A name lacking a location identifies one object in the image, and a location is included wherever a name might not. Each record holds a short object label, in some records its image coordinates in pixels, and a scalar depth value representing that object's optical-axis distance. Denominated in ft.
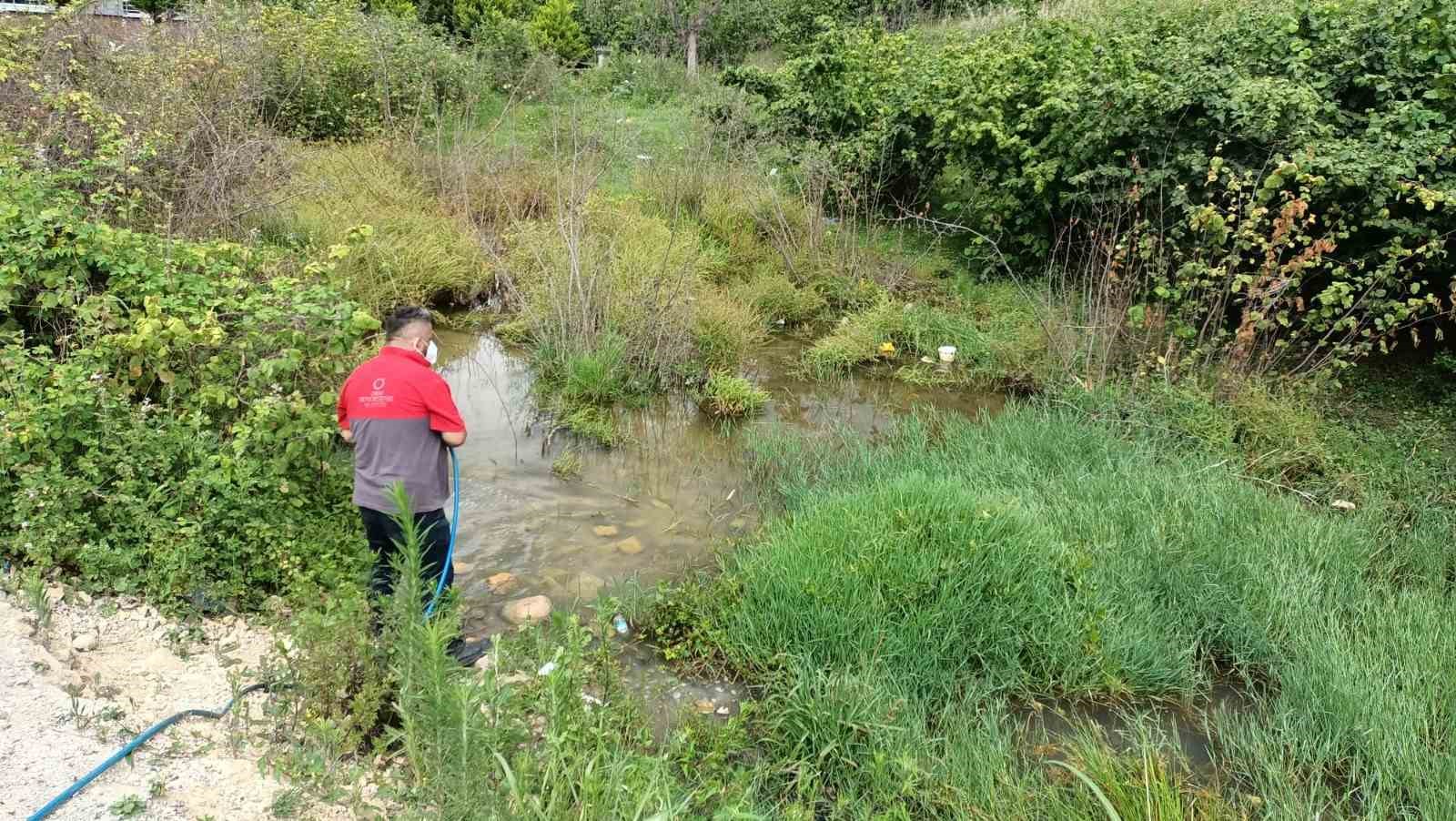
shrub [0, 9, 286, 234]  18.70
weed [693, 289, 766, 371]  25.26
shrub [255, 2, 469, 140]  35.32
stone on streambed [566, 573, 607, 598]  15.71
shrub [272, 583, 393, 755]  10.32
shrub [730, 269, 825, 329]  29.19
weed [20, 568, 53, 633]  11.44
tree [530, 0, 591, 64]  57.21
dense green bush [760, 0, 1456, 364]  19.42
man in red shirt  12.03
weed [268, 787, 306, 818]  9.09
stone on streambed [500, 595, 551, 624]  14.87
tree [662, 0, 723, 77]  57.88
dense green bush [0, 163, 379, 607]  12.70
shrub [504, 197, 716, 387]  23.89
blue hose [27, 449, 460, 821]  8.74
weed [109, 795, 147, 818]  8.82
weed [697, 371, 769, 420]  23.20
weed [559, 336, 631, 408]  23.12
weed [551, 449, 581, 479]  20.10
